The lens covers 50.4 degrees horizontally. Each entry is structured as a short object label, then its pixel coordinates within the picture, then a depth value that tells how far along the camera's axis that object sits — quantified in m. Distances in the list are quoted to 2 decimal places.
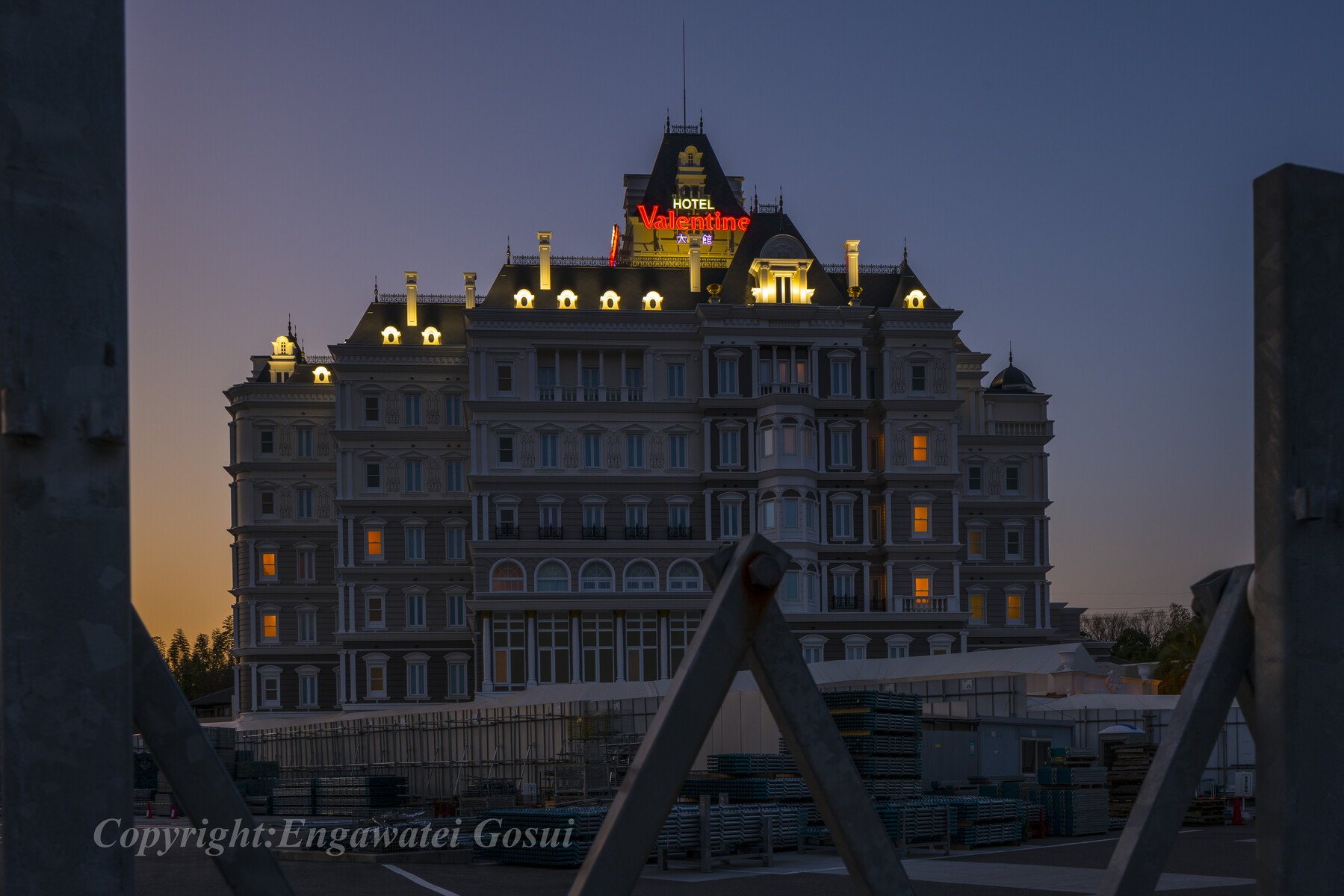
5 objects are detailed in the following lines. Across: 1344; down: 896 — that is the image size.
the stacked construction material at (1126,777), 35.72
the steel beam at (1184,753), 4.75
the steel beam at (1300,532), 4.56
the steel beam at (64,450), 3.77
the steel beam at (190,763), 4.23
